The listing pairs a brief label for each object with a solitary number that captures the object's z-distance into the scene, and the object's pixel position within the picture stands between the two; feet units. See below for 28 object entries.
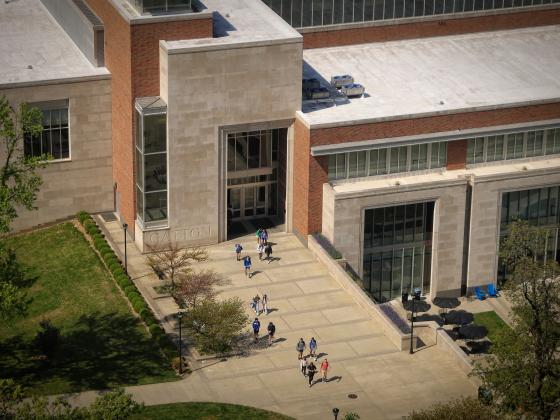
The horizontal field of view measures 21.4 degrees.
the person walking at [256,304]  309.63
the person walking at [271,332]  300.40
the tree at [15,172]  275.18
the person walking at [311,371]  284.20
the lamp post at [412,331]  293.70
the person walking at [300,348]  293.43
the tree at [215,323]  293.23
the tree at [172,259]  319.27
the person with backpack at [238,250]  330.28
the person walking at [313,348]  294.66
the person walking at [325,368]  287.48
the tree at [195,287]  309.83
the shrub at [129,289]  314.55
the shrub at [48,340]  295.48
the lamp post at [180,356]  288.30
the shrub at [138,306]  307.99
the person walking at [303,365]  288.71
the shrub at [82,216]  344.49
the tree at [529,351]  256.93
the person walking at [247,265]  325.62
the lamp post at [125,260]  323.53
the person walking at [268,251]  333.83
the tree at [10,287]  266.16
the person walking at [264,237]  335.26
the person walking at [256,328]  300.20
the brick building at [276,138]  324.80
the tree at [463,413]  252.21
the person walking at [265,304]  311.47
